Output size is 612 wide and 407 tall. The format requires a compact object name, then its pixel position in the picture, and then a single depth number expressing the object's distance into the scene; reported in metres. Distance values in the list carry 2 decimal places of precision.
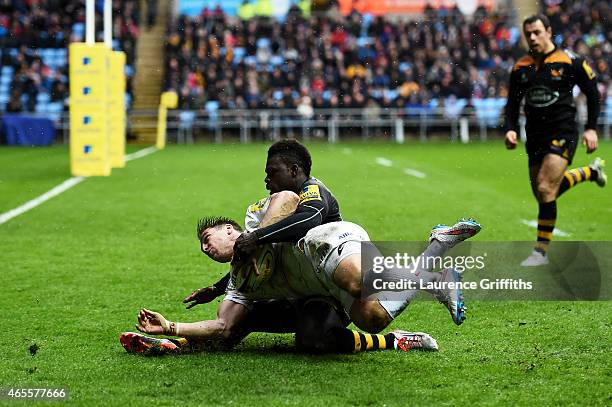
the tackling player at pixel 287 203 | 10.50
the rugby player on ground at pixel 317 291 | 10.35
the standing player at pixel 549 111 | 17.64
